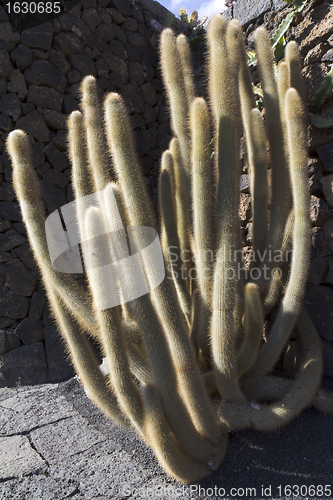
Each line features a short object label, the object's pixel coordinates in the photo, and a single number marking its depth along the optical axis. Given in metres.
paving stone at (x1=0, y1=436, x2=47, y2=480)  1.54
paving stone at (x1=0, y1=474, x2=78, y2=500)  1.39
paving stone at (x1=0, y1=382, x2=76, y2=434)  1.97
